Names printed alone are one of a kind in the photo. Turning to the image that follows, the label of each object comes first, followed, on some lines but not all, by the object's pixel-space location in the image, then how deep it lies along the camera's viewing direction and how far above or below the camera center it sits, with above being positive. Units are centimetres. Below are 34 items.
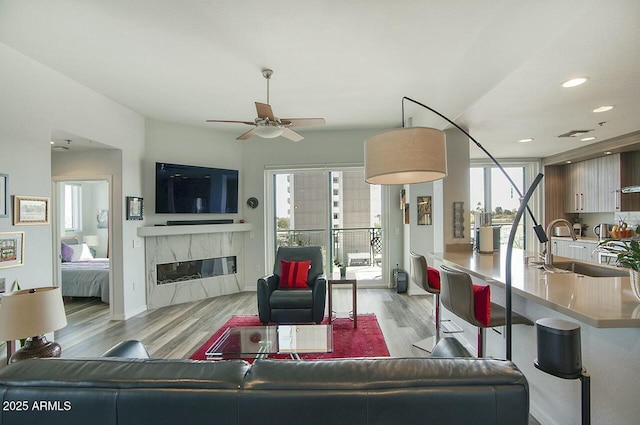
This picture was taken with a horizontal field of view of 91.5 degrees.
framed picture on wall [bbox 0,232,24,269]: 266 -29
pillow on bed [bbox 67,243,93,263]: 586 -73
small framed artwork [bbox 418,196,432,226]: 500 +4
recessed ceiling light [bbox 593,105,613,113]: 311 +104
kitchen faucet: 253 -37
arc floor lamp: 157 +30
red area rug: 296 -135
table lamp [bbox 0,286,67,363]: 184 -63
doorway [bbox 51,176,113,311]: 421 -45
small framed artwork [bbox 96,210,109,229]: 723 -9
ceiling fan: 320 +96
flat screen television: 479 +41
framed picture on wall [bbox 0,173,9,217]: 267 +18
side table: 370 -92
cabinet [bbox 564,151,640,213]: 490 +48
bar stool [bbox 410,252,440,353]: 306 -67
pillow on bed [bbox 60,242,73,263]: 563 -68
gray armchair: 350 -102
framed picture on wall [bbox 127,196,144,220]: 428 +10
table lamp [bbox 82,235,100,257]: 703 -59
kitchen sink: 241 -49
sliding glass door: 572 -6
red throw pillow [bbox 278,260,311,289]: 395 -78
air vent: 415 +107
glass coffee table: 230 -103
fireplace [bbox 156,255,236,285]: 482 -90
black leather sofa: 89 -53
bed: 490 -105
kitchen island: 145 -70
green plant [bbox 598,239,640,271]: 139 -21
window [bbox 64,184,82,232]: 692 +19
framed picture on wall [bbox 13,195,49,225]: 280 +6
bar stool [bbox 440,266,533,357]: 209 -64
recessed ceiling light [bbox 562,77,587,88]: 241 +102
